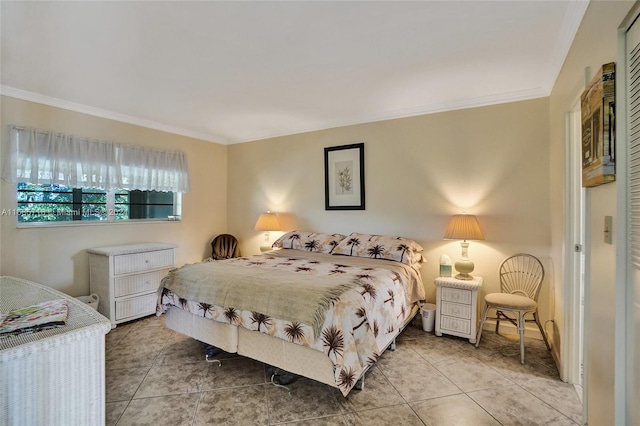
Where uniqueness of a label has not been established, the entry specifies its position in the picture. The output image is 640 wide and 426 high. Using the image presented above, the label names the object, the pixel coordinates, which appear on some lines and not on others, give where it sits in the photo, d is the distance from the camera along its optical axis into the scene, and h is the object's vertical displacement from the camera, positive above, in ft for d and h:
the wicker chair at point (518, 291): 8.18 -2.48
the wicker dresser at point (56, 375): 2.96 -1.79
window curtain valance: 9.44 +1.86
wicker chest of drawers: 10.41 -2.45
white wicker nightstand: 9.16 -3.01
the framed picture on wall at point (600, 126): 3.99 +1.29
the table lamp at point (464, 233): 9.51 -0.64
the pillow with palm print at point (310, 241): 11.74 -1.18
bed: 6.10 -2.29
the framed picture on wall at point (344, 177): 12.55 +1.60
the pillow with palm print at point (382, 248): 10.11 -1.27
